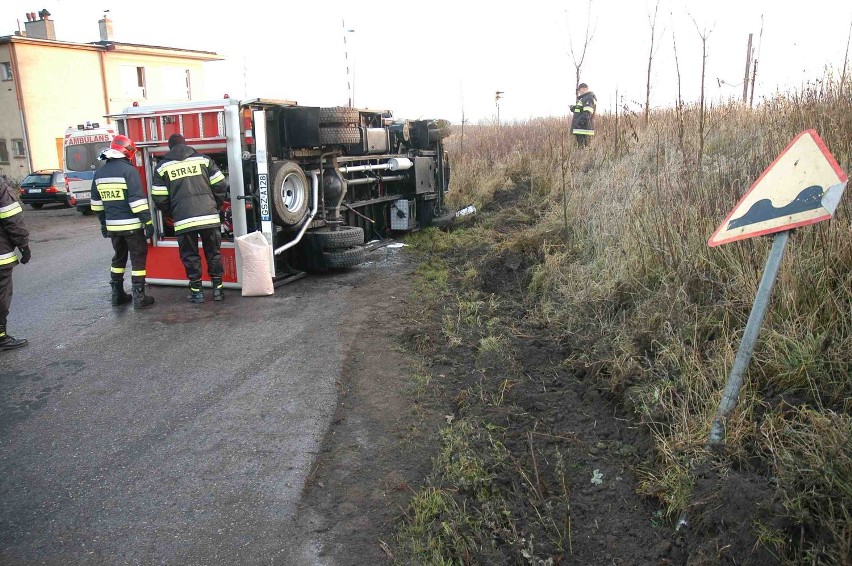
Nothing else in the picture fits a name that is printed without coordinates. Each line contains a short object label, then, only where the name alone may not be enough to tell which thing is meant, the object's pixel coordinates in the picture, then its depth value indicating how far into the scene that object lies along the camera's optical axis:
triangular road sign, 2.67
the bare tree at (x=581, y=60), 14.92
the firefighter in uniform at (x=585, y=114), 12.52
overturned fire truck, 7.42
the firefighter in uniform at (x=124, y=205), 7.26
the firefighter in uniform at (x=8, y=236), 6.17
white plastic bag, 7.42
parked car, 19.98
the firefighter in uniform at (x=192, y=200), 7.20
